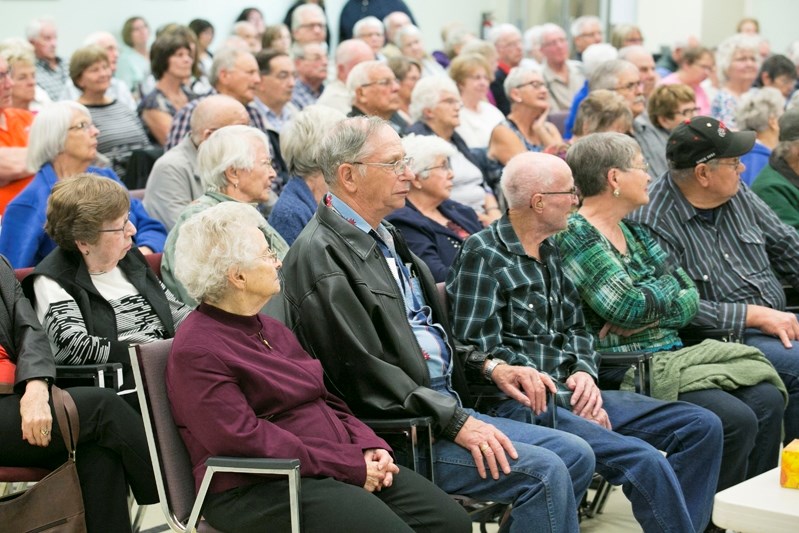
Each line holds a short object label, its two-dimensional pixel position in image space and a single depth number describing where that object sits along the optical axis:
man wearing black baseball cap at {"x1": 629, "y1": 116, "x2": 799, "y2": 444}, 3.84
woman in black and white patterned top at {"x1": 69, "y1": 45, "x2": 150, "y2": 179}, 6.09
